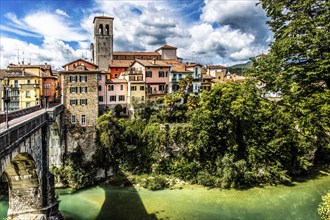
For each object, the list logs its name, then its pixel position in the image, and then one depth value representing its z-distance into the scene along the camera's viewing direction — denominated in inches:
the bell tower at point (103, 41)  2215.8
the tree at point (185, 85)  1689.2
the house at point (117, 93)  1652.3
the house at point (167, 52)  2395.9
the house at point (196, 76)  1961.1
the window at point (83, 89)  1409.9
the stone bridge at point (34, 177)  675.1
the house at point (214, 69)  2518.5
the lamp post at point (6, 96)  503.8
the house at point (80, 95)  1382.9
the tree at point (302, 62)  561.6
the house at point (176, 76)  1867.6
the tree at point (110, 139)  1322.6
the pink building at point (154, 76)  1770.4
